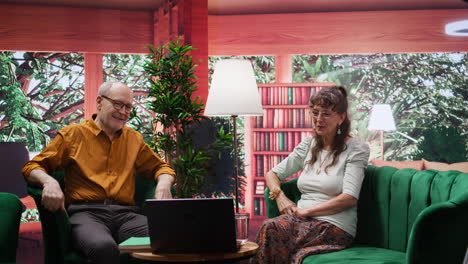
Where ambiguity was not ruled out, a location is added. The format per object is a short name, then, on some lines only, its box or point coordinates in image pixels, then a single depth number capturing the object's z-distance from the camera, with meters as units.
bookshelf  7.22
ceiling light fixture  7.79
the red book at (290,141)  7.22
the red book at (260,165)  7.28
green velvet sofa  2.33
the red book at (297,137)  7.21
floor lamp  3.63
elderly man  3.04
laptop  2.20
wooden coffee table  2.18
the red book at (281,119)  7.24
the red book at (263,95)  7.23
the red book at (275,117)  7.25
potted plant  4.36
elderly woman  2.94
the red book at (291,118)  7.23
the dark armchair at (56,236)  2.80
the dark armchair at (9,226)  2.59
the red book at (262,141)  7.27
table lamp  7.50
